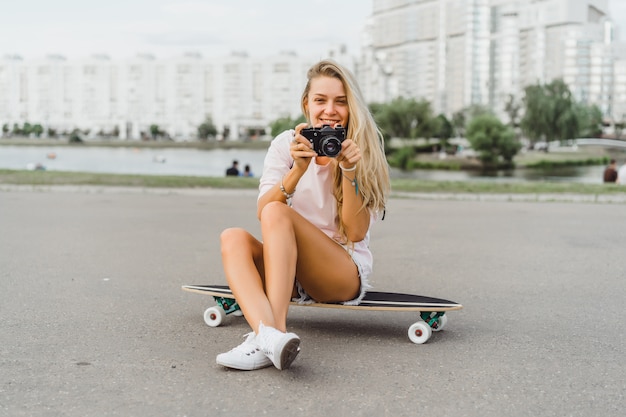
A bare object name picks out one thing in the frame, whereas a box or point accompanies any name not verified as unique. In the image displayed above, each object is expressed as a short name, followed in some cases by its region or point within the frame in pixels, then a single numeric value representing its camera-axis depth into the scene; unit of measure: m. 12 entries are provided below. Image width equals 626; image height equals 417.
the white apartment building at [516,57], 166.62
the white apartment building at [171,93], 188.00
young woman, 3.50
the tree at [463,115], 135.62
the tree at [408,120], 85.12
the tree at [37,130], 165.30
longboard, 3.73
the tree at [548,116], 86.53
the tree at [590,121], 109.04
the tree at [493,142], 73.31
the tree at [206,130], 151.12
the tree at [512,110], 143.12
